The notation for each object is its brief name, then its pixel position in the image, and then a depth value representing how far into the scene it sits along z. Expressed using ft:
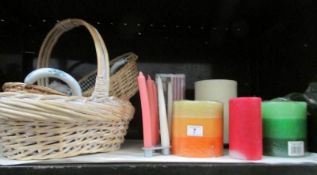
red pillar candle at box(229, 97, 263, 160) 1.32
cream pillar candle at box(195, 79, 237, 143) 1.74
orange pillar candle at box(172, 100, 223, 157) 1.39
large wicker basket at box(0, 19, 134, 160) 1.26
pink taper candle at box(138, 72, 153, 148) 1.43
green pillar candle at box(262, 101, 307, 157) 1.41
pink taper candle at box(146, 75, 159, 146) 1.51
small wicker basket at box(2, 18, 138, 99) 1.66
